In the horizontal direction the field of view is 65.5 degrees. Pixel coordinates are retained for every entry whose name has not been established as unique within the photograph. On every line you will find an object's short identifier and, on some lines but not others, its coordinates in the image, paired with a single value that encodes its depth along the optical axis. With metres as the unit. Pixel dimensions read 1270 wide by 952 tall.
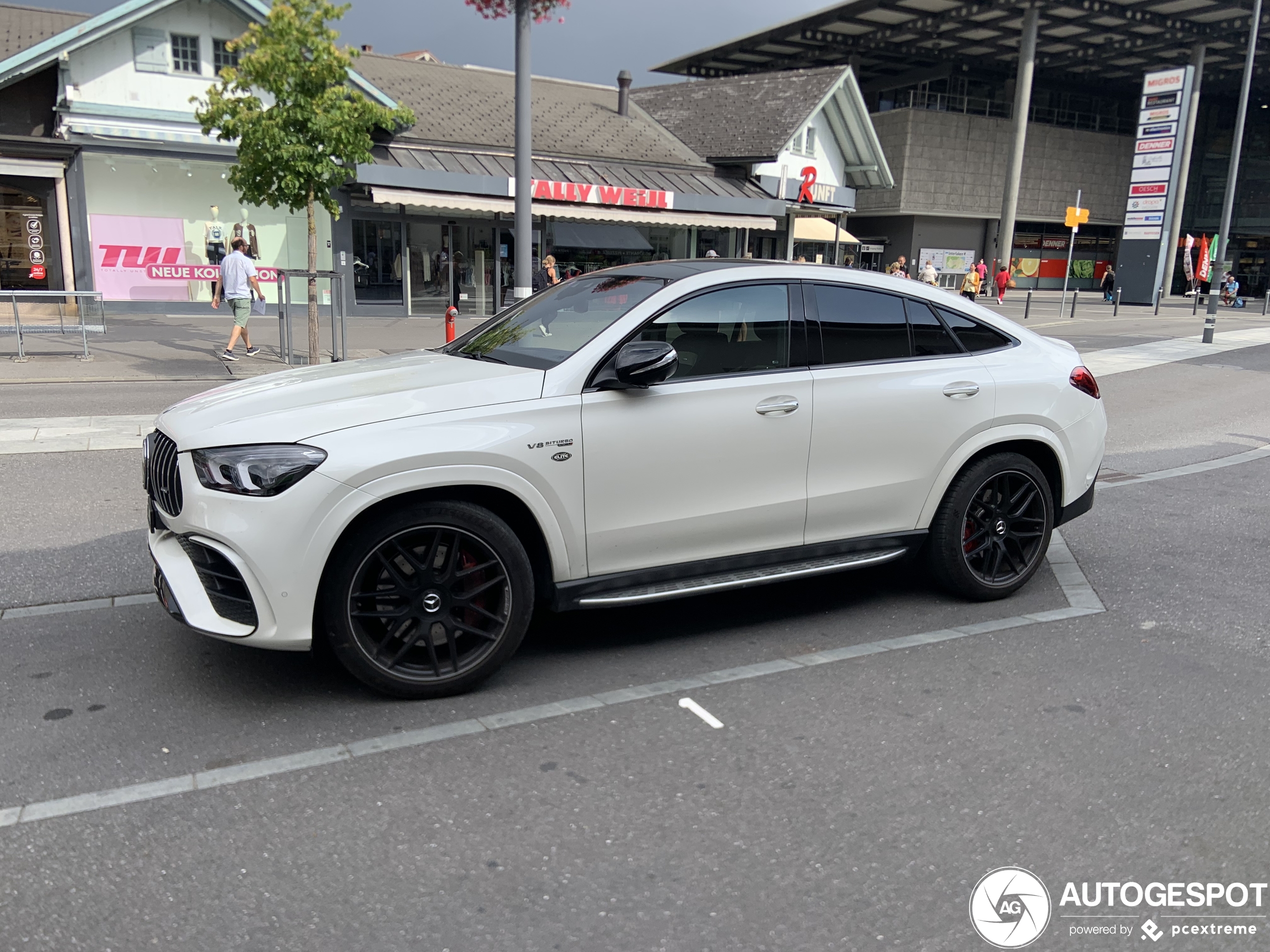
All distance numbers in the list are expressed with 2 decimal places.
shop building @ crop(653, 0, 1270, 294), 45.91
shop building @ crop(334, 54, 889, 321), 24.44
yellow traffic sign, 30.44
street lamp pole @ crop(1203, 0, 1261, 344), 23.81
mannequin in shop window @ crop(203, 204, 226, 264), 23.36
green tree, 13.04
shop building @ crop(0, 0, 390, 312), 21.38
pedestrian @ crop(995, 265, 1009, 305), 37.25
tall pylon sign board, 36.09
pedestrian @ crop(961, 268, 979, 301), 35.25
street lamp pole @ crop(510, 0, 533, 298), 12.30
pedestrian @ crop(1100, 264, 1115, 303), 51.72
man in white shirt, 15.06
